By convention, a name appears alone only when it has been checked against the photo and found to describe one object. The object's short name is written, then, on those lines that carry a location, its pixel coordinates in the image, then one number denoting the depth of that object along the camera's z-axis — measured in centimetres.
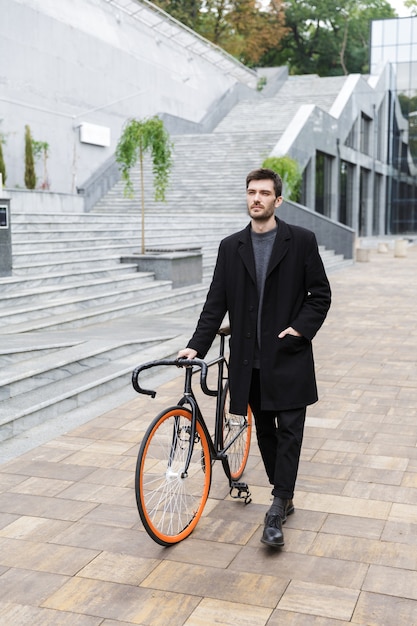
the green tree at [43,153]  2264
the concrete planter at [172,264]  1359
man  408
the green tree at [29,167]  2153
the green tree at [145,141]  1501
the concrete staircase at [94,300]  681
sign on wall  2545
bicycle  383
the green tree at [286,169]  2258
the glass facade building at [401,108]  4569
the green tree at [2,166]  1866
